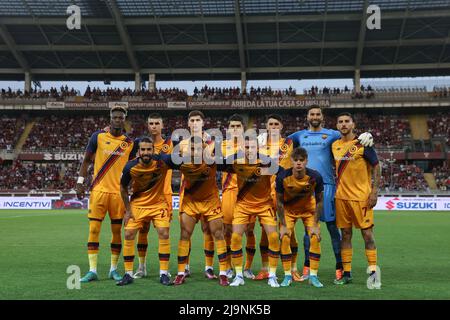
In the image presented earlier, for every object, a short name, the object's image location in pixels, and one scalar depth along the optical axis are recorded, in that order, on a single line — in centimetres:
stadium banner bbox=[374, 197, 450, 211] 2711
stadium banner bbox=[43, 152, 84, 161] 3769
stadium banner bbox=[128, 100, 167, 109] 3916
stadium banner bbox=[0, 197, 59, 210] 2794
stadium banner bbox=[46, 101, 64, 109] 3988
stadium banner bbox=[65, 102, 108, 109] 3972
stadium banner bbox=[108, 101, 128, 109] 3851
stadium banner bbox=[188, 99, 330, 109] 3801
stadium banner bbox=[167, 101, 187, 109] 3889
